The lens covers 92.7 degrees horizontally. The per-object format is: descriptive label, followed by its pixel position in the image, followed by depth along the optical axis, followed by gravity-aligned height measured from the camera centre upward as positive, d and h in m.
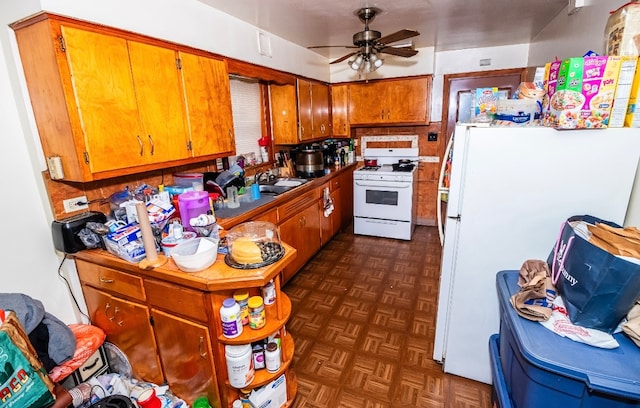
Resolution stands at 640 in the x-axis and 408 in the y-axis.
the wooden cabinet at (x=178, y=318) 1.38 -0.92
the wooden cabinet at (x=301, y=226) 2.81 -0.97
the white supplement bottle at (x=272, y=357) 1.50 -1.09
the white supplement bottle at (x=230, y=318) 1.36 -0.82
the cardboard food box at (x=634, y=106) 1.29 +0.05
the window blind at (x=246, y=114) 2.96 +0.15
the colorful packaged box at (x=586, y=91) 1.27 +0.11
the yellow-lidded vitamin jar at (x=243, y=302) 1.41 -0.78
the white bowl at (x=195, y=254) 1.34 -0.55
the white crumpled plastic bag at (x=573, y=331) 1.09 -0.77
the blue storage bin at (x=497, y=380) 1.34 -1.18
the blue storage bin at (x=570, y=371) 0.98 -0.81
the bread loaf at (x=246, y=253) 1.40 -0.56
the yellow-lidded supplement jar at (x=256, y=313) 1.42 -0.84
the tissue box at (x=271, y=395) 1.49 -1.30
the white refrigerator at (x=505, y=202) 1.38 -0.39
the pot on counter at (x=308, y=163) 3.49 -0.41
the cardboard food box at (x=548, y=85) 1.43 +0.16
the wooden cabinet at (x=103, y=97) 1.45 +0.19
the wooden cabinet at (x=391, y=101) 3.90 +0.30
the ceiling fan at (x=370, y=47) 2.43 +0.65
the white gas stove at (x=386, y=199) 3.79 -0.93
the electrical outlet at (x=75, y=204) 1.72 -0.39
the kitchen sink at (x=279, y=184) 2.91 -0.57
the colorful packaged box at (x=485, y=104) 1.69 +0.10
